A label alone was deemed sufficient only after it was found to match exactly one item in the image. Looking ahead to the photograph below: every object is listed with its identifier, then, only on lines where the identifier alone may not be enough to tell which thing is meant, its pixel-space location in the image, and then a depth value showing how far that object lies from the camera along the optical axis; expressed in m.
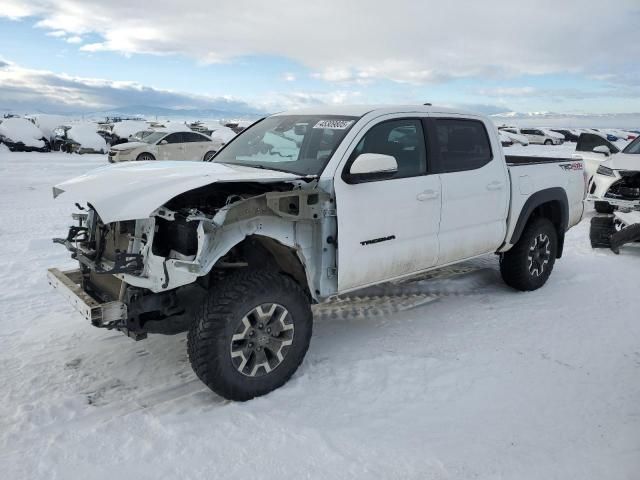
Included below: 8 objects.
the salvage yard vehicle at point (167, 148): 17.28
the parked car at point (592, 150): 10.05
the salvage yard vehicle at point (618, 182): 7.87
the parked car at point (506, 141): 36.16
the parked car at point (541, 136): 40.69
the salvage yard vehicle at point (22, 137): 23.92
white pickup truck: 3.28
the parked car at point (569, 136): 47.03
